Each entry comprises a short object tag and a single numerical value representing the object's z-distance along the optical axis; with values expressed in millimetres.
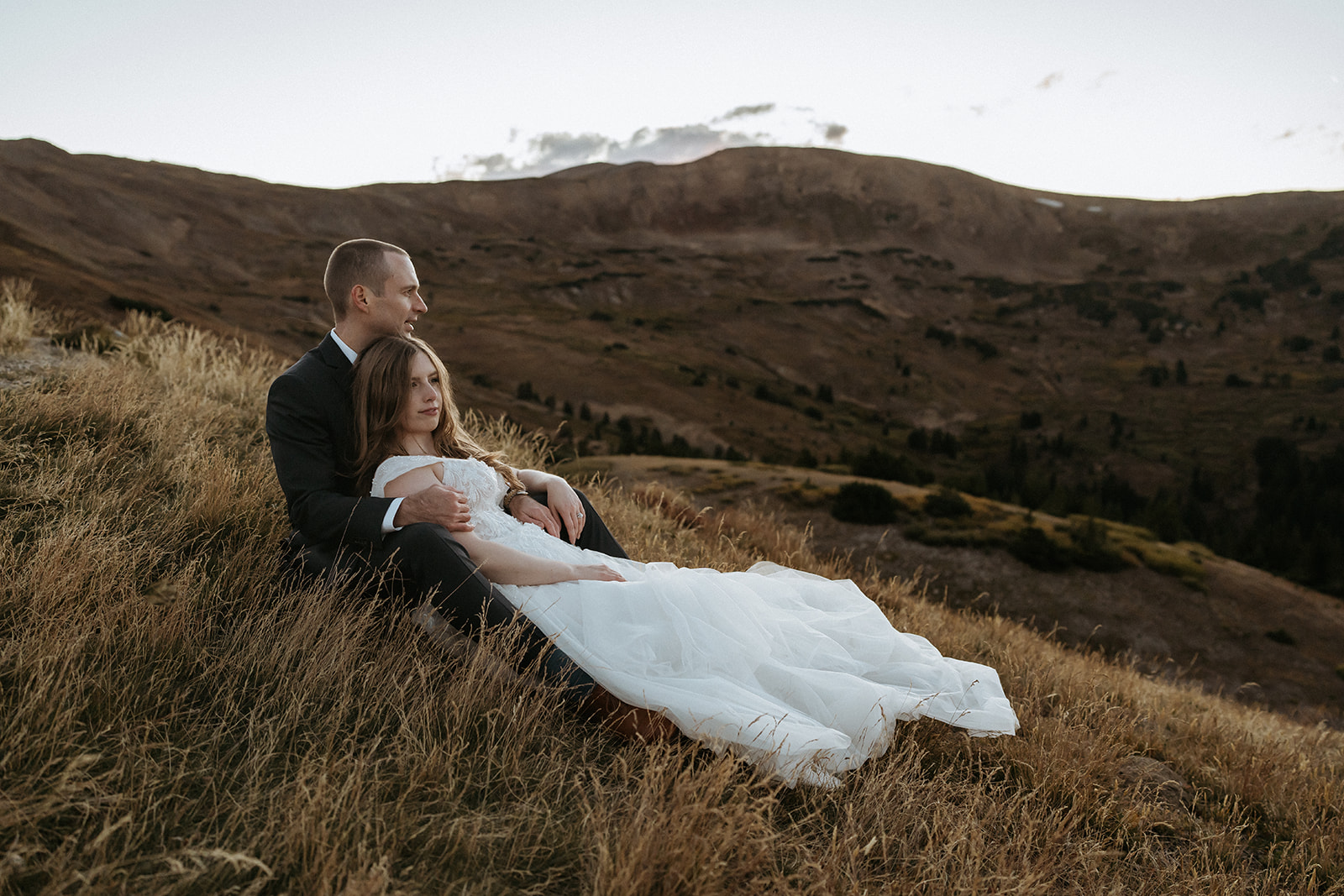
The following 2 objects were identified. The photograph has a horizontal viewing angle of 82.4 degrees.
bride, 2971
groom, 3221
